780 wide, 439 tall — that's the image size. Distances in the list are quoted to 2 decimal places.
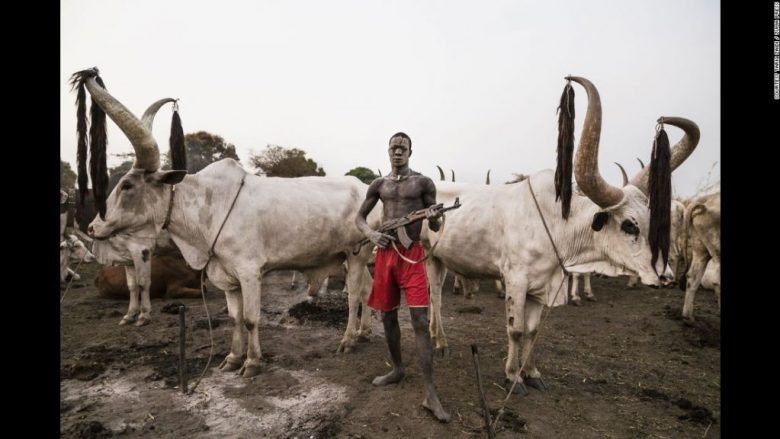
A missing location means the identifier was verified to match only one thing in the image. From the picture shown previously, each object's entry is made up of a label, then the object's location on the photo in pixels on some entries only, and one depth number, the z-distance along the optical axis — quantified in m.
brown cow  8.55
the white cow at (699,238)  7.13
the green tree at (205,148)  22.07
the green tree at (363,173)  24.18
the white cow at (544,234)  3.87
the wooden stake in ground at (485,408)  2.83
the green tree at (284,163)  23.59
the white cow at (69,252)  9.45
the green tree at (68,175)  33.95
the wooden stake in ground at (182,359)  4.04
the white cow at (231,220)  4.55
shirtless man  3.77
